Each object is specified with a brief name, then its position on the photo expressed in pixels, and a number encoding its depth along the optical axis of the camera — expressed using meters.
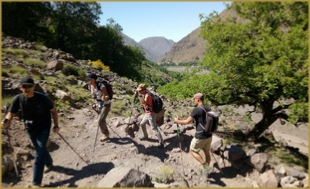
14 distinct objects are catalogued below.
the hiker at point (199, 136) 7.57
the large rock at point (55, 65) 19.34
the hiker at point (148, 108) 8.88
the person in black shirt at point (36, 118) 6.18
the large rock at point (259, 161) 8.30
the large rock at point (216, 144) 9.35
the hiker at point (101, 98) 8.91
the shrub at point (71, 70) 19.98
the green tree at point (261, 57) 9.04
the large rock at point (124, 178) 6.40
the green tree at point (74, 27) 42.47
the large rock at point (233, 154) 8.92
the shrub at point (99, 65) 30.36
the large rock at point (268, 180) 7.56
